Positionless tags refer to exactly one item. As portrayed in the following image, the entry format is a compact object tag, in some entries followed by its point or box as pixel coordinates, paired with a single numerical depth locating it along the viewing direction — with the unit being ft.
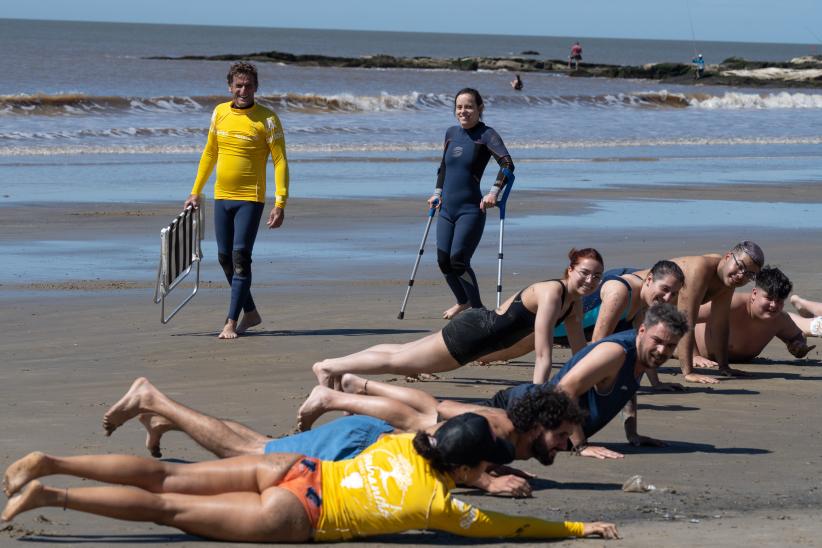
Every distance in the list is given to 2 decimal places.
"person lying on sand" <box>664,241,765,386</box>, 49.03
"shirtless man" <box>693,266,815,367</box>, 52.00
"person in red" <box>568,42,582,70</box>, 500.26
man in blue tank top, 35.67
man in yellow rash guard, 58.11
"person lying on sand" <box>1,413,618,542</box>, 29.08
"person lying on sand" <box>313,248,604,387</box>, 41.44
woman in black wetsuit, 58.20
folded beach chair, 58.84
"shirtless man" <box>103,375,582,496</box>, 30.13
